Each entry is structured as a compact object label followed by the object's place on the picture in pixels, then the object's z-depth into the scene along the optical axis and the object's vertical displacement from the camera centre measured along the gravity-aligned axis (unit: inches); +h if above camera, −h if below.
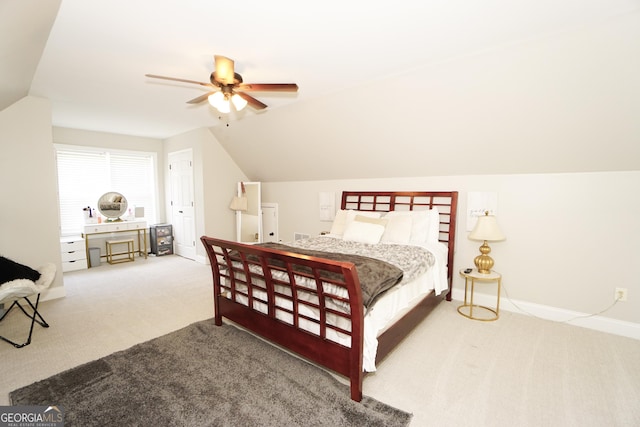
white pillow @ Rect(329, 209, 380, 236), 154.2 -14.4
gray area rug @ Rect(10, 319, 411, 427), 69.3 -53.1
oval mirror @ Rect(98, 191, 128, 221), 215.5 -11.4
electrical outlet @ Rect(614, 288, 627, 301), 109.4 -37.4
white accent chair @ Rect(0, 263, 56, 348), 95.1 -34.0
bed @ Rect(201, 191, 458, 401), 76.3 -30.4
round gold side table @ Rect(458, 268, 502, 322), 120.6 -51.6
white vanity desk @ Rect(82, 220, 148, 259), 204.1 -28.7
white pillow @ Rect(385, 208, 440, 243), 137.8 -15.9
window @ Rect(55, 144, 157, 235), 209.6 +8.0
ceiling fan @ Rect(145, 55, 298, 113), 86.5 +31.8
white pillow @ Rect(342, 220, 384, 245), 135.9 -19.1
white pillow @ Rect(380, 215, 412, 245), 133.8 -17.8
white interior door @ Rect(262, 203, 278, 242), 227.0 -24.3
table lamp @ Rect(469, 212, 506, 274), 118.2 -17.3
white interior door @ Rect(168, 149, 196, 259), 224.2 -9.9
